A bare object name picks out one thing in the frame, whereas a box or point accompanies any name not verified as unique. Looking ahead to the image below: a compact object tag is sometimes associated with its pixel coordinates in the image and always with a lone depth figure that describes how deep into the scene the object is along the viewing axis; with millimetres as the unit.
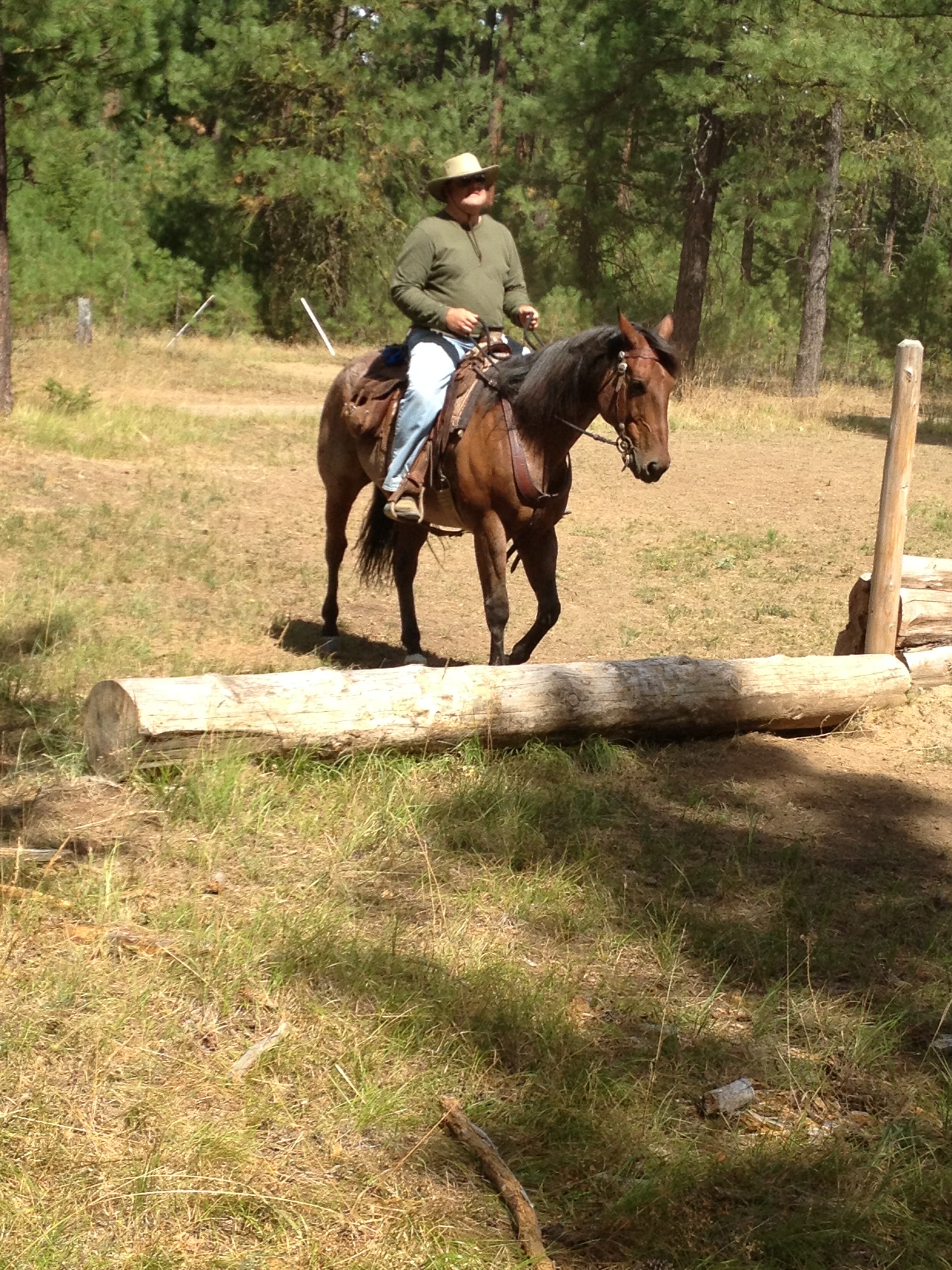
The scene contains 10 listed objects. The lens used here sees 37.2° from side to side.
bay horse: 6738
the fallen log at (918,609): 7234
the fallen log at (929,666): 7133
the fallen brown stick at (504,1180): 3051
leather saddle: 7578
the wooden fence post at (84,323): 23359
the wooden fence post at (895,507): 7121
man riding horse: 7457
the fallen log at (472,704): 5242
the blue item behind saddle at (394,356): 8125
